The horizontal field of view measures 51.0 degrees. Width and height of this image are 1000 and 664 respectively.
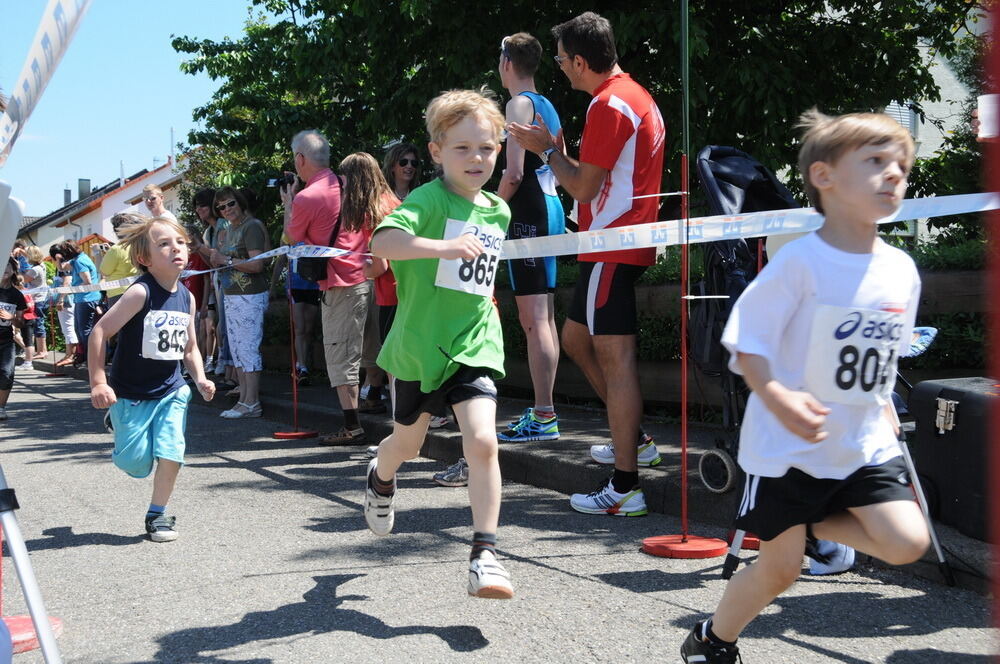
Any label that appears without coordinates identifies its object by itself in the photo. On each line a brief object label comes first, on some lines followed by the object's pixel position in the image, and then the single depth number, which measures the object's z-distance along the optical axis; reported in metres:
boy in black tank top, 5.37
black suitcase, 4.27
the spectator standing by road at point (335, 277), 7.87
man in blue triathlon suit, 6.39
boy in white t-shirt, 2.79
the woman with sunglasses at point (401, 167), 7.74
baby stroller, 4.80
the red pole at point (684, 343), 4.68
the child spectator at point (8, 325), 10.16
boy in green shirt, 3.97
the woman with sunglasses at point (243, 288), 9.49
